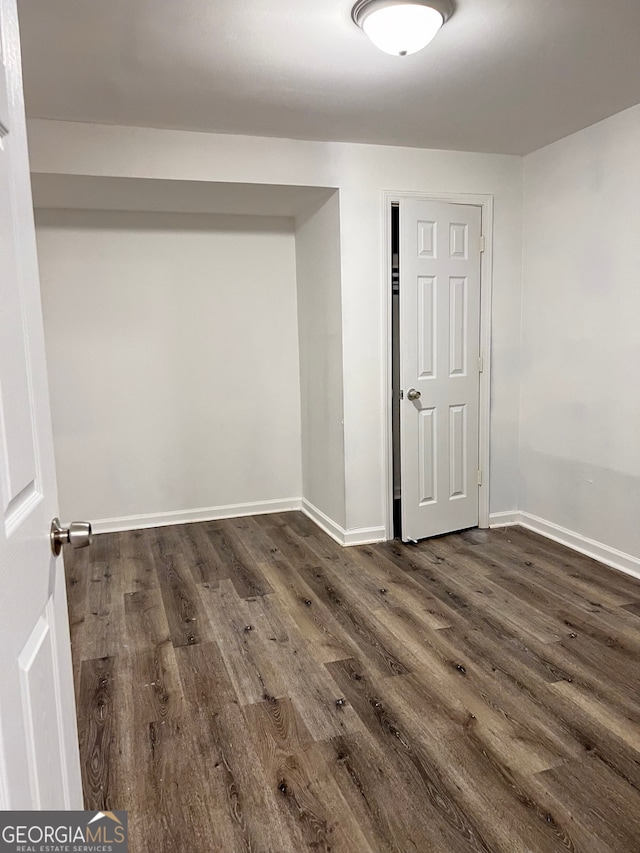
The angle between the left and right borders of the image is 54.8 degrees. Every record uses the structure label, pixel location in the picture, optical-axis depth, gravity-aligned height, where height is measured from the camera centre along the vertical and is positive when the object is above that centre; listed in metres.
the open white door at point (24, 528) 0.84 -0.28
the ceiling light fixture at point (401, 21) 2.07 +1.07
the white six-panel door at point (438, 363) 3.82 -0.19
